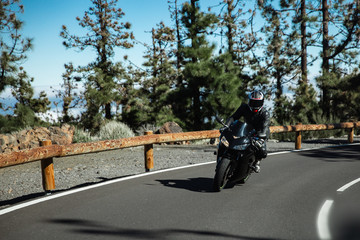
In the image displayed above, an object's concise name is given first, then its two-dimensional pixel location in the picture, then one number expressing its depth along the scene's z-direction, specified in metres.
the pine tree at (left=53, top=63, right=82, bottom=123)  25.31
